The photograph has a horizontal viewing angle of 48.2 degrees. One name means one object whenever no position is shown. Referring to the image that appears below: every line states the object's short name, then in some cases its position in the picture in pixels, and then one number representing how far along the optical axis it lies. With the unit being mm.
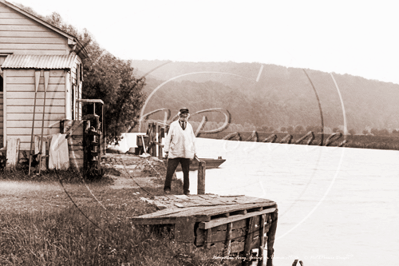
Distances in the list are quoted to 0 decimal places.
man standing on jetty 11672
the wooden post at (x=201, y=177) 12633
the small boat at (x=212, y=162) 34812
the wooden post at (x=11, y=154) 15937
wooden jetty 7992
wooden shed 16750
